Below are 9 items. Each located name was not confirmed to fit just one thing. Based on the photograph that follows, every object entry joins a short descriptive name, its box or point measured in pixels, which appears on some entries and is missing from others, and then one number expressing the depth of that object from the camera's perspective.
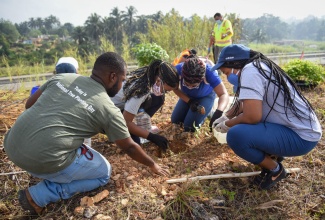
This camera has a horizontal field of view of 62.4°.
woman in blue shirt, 2.79
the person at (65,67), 2.75
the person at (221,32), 7.05
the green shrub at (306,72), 4.90
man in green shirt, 1.71
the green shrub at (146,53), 5.15
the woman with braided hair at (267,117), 1.89
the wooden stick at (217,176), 2.19
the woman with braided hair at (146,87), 2.53
